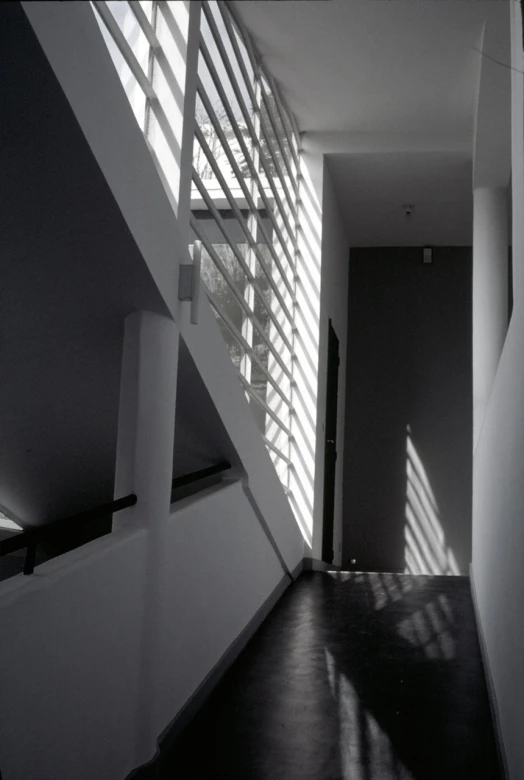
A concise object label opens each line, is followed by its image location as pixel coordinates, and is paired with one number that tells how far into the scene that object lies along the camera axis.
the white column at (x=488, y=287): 5.17
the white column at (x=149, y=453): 2.26
